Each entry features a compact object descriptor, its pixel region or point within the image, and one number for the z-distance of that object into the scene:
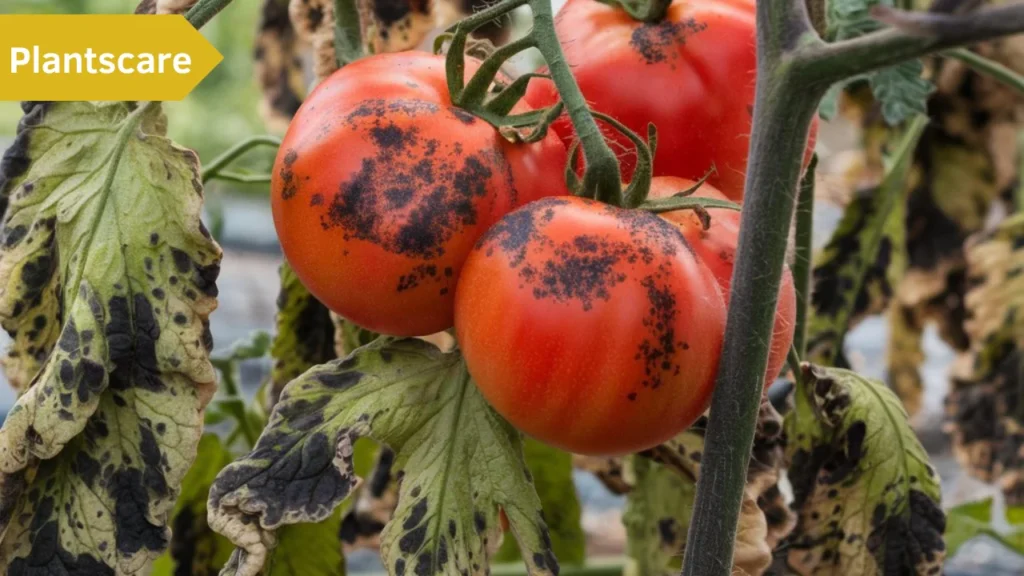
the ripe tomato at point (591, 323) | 0.52
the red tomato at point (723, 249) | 0.58
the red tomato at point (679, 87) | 0.63
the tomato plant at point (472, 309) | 0.52
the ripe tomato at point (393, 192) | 0.56
